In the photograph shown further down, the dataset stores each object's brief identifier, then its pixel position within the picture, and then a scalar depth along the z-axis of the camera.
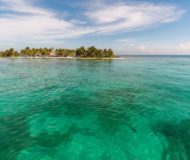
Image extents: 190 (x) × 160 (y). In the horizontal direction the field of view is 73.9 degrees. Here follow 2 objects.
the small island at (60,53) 86.25
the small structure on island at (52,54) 95.27
